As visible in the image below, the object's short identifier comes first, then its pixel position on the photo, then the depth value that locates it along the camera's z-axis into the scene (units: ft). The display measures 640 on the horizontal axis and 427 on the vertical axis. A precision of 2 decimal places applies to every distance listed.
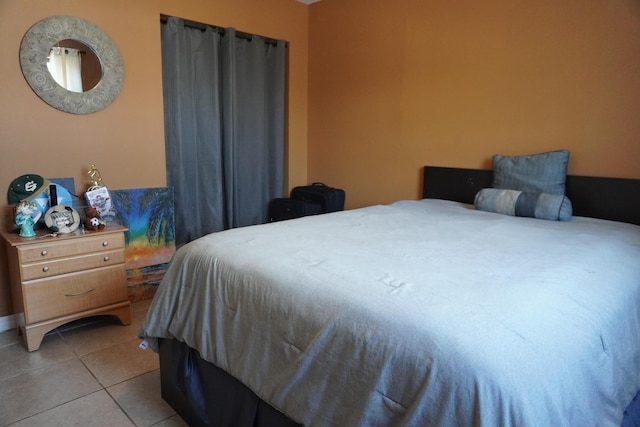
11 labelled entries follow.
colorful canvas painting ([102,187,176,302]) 9.65
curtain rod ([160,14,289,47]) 10.03
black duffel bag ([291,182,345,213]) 11.80
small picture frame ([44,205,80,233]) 7.68
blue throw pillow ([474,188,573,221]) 7.48
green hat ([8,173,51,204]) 7.87
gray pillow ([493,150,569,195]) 7.98
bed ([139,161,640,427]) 2.86
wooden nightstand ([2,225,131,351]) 7.34
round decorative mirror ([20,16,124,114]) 8.11
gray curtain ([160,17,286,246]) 10.51
